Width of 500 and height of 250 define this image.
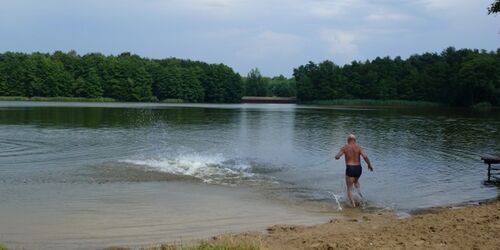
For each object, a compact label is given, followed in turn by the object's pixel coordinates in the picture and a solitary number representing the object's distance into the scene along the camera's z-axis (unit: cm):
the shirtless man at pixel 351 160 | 1608
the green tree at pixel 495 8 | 2619
